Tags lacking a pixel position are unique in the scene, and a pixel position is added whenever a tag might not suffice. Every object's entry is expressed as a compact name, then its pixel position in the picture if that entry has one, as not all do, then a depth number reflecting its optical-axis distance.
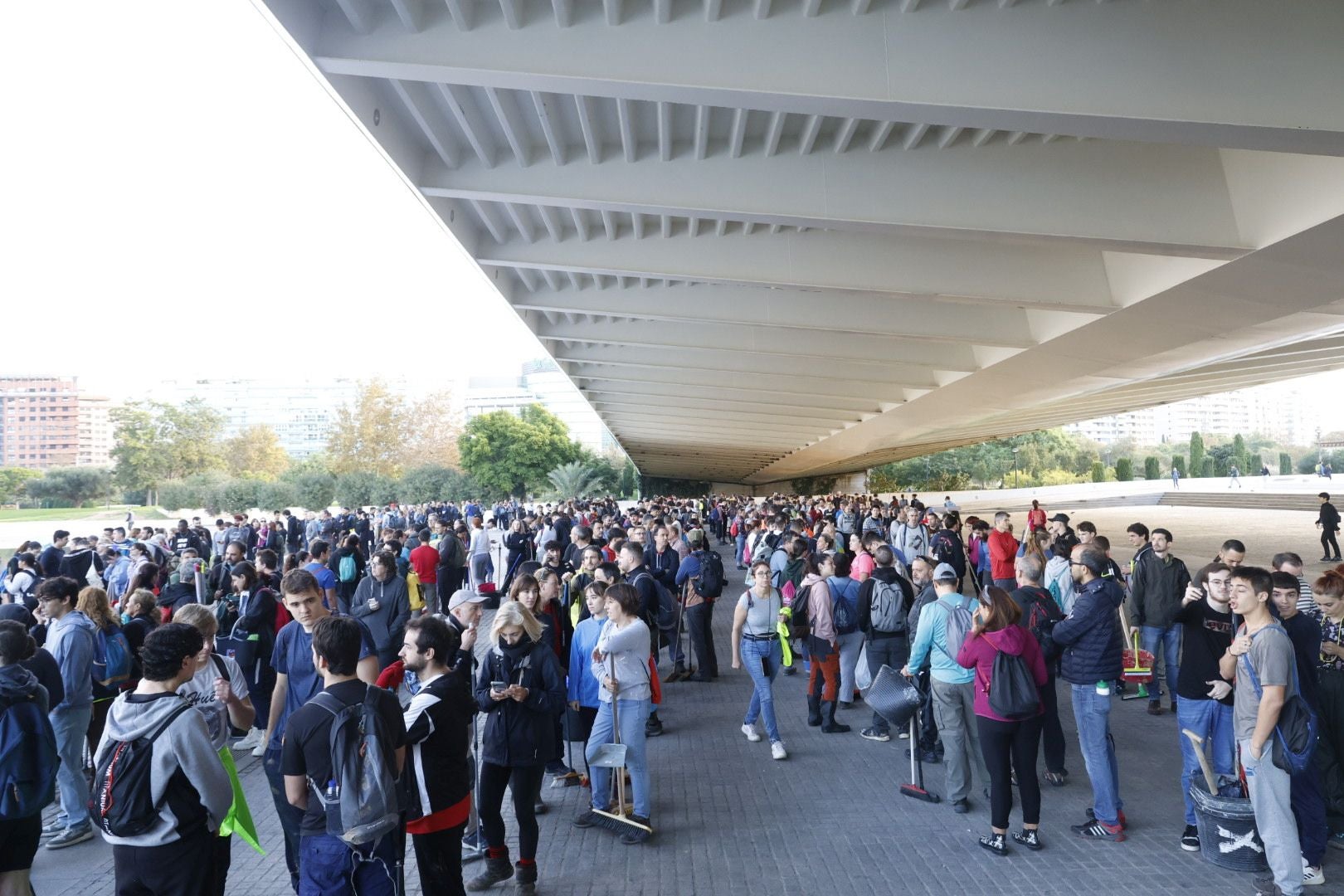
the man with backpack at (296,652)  4.49
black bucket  4.40
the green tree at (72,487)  60.88
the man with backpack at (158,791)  2.83
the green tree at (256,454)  72.56
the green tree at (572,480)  50.06
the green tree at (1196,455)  64.12
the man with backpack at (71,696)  5.12
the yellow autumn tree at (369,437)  74.12
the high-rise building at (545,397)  193.25
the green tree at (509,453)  59.25
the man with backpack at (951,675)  5.40
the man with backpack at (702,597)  9.12
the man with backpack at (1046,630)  5.47
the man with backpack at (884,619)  6.90
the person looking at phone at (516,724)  4.36
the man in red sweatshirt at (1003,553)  10.89
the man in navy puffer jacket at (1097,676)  4.88
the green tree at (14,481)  59.88
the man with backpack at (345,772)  2.88
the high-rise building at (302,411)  171.62
